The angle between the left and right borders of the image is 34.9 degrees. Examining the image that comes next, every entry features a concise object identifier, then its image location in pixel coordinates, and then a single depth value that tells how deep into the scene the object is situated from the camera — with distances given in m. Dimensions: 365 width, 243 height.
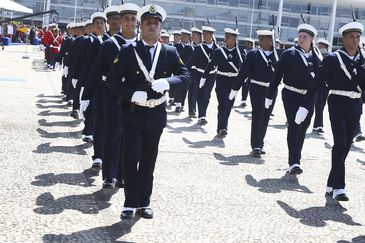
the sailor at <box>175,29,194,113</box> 14.47
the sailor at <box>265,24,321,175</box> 7.96
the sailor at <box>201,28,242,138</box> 10.94
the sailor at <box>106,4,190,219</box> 5.30
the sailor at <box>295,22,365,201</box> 6.71
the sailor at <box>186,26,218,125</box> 13.51
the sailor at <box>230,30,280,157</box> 9.40
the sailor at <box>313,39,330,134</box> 13.05
